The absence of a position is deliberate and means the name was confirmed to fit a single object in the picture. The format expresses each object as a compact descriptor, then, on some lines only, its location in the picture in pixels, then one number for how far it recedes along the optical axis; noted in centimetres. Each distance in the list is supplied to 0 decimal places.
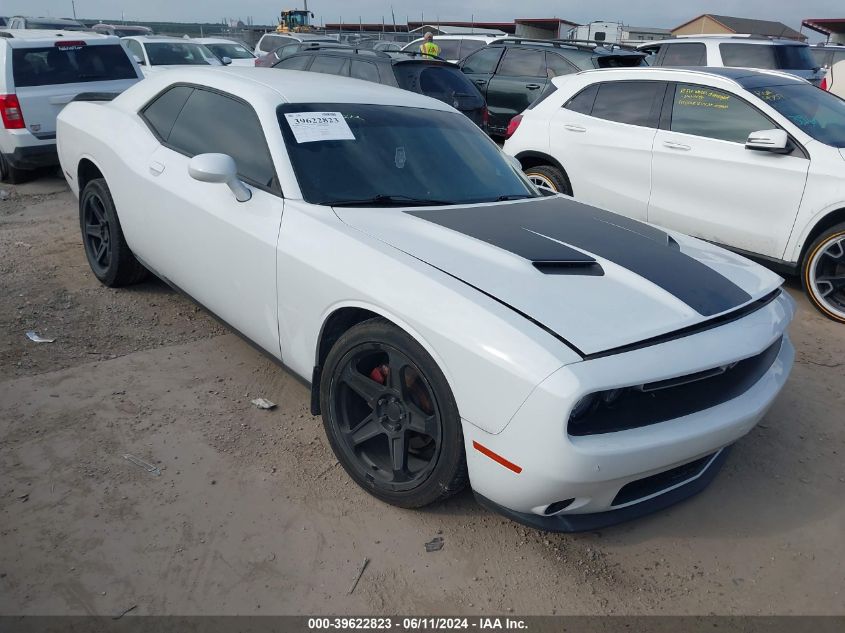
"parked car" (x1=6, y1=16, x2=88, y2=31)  1822
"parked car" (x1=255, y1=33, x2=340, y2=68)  1845
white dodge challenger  231
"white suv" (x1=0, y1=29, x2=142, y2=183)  758
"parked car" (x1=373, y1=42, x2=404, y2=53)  1800
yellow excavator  3572
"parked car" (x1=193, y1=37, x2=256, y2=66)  1483
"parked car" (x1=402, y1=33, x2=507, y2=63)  1404
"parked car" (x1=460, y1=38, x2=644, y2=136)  1047
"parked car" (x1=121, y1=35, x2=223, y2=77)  1326
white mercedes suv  505
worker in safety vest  1287
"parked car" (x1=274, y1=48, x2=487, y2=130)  869
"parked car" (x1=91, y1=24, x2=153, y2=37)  1809
